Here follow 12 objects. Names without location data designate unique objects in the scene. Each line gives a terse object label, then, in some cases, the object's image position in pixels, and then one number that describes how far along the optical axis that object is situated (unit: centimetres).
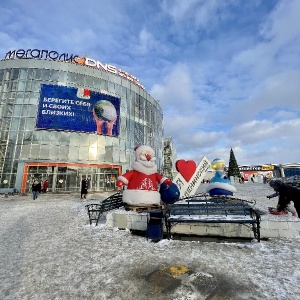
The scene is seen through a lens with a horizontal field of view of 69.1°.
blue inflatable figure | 1118
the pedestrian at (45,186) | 2410
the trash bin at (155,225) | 646
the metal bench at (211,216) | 607
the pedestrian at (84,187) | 1886
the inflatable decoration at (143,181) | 898
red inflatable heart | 1085
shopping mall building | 2780
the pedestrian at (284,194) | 688
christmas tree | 5008
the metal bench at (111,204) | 906
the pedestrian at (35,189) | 1861
